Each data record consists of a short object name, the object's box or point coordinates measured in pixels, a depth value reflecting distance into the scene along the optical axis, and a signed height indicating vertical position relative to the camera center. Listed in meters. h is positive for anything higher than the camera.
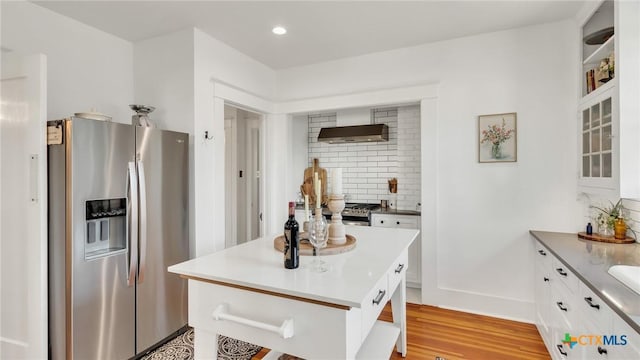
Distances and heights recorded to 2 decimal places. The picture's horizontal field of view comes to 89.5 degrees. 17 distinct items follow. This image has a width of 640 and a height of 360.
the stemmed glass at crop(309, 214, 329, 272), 1.64 -0.29
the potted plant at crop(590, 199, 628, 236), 2.42 -0.32
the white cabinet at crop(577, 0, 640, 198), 1.98 +0.52
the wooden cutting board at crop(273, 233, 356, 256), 1.80 -0.40
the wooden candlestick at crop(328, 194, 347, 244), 1.92 -0.27
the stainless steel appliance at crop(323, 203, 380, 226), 3.98 -0.47
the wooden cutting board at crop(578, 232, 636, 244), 2.32 -0.47
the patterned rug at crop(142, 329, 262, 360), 2.43 -1.34
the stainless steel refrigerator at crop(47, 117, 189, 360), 2.04 -0.41
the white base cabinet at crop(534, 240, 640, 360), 1.32 -0.77
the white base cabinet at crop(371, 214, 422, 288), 3.76 -0.80
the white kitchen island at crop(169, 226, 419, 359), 1.25 -0.52
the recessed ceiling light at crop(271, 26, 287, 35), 2.98 +1.39
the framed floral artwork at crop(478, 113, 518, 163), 3.04 +0.37
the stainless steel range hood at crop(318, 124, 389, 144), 4.17 +0.59
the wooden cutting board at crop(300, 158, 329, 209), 4.69 -0.05
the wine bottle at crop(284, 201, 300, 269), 1.53 -0.31
